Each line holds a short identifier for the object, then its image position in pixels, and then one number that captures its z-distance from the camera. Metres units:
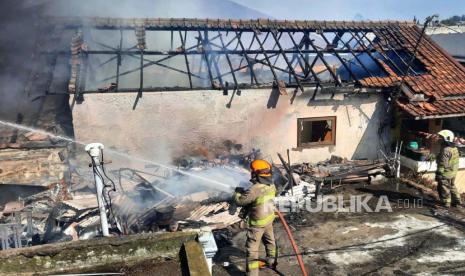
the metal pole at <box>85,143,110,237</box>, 5.78
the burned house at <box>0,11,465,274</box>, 9.12
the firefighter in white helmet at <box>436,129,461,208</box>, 9.12
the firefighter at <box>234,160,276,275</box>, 5.94
